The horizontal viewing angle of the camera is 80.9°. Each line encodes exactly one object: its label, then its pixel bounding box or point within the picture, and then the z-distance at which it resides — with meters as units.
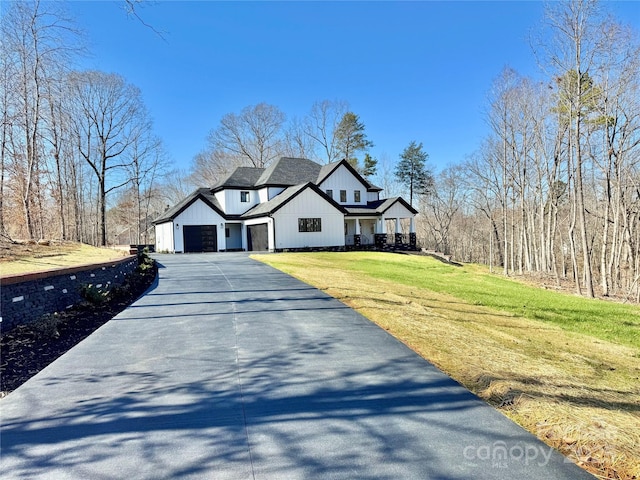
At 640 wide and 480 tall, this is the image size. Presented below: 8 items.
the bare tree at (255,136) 45.97
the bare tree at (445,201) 47.34
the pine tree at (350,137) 46.41
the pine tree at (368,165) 46.97
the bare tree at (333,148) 47.22
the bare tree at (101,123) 30.66
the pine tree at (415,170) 46.72
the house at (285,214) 26.08
